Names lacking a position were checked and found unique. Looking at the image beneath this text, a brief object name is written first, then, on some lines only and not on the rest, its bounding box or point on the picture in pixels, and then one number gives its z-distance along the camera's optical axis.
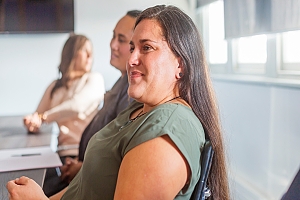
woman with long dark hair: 0.76
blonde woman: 1.88
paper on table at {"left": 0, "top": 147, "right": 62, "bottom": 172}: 1.28
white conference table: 1.60
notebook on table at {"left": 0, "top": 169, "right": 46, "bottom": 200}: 1.11
